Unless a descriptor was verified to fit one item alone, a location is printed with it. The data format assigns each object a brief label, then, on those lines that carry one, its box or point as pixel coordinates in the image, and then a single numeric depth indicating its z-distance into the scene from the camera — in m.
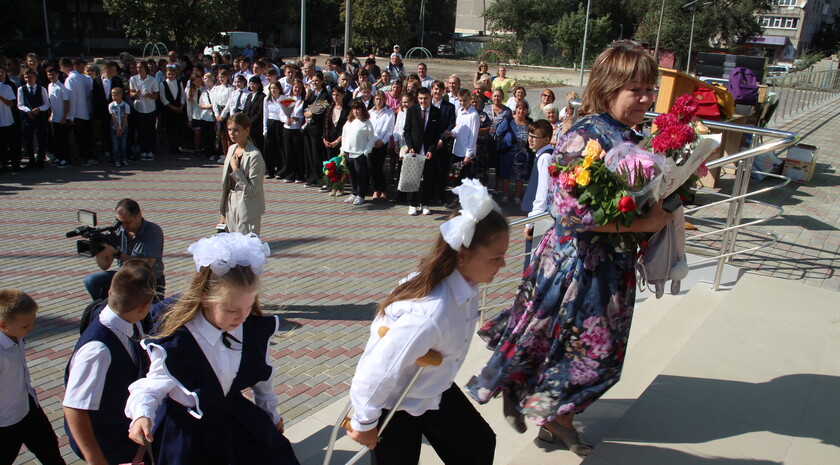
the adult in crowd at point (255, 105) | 12.14
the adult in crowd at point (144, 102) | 13.09
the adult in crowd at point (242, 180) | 5.98
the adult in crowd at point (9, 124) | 11.31
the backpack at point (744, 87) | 11.20
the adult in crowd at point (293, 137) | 11.63
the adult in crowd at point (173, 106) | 13.64
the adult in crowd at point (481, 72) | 14.65
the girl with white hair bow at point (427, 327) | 2.35
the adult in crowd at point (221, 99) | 12.96
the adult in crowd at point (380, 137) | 10.62
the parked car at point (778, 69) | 41.20
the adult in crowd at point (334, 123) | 11.11
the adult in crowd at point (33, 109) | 11.55
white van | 31.76
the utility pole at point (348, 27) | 15.17
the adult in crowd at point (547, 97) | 10.94
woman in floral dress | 3.07
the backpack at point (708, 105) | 9.19
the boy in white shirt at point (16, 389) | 3.46
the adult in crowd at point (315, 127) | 11.32
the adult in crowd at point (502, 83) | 13.61
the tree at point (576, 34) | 47.38
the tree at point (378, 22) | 46.97
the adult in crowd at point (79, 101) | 12.06
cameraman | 4.92
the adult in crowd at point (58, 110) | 11.85
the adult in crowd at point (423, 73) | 14.19
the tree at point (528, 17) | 53.94
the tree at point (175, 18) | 28.25
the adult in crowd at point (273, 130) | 11.80
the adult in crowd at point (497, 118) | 10.84
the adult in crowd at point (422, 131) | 10.07
